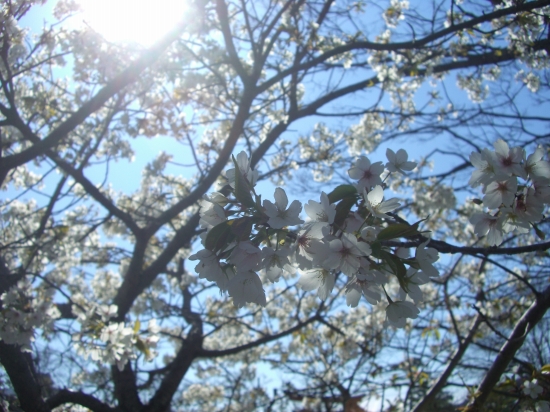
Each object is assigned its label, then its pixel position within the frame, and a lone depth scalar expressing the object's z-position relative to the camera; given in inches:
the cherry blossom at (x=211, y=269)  16.7
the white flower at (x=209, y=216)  17.4
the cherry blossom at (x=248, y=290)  16.5
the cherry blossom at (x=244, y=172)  17.5
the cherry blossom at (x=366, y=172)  18.6
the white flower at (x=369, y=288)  16.8
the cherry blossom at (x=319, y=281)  17.3
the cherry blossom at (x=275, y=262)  16.3
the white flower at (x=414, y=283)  16.7
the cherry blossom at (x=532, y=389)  25.9
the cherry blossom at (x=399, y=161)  19.8
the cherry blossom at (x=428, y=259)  16.6
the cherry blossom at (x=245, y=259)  16.0
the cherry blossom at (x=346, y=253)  15.4
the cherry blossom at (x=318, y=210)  16.2
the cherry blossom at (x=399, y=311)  17.6
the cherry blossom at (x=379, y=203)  16.9
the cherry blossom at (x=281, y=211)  16.0
